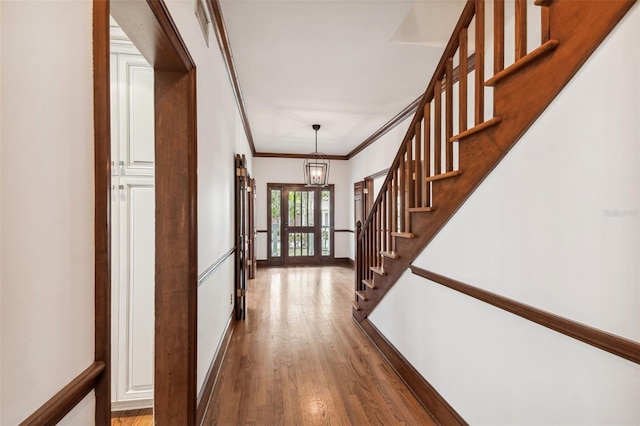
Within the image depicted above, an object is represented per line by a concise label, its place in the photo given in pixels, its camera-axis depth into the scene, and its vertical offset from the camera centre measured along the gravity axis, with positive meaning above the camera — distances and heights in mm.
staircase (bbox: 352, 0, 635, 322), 1070 +495
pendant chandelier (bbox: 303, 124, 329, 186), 5475 +665
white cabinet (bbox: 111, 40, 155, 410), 1846 -72
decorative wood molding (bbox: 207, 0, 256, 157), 2170 +1393
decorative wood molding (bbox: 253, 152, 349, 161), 7320 +1342
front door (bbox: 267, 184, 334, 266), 7387 -296
